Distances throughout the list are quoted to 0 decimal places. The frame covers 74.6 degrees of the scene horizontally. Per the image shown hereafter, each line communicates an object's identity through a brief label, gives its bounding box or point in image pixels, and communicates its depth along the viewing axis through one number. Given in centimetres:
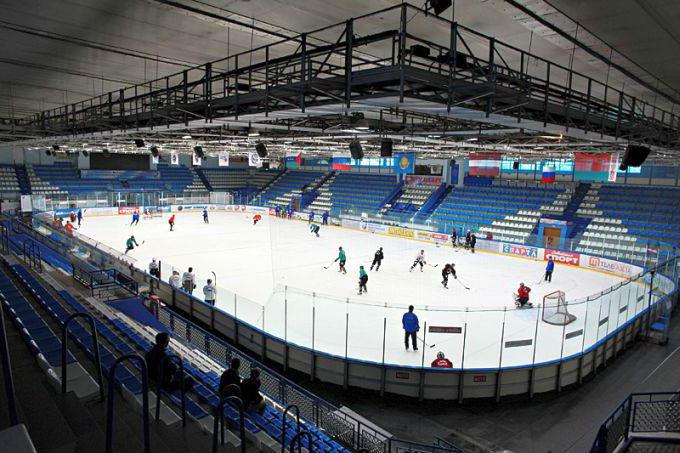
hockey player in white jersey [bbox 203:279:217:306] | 1435
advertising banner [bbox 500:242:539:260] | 2669
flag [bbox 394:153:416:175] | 2639
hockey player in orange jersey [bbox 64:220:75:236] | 2328
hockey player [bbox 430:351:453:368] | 1035
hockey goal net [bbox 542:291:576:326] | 1105
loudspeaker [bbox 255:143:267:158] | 1803
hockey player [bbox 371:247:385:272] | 2128
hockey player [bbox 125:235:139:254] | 2348
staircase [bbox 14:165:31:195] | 4408
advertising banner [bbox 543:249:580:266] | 2496
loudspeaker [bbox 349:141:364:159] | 1367
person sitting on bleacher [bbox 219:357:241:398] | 682
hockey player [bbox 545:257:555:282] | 2000
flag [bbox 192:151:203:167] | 2504
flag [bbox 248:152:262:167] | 2867
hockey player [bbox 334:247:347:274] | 2033
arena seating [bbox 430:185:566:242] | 3173
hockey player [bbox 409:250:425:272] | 2144
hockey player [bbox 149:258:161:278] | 1720
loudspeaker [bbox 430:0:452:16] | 617
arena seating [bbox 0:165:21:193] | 4307
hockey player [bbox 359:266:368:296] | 1705
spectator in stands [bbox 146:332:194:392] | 610
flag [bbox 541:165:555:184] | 3316
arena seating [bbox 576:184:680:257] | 2483
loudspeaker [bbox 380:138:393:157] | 1344
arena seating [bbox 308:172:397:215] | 4412
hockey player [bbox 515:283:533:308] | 1534
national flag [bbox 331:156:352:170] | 4119
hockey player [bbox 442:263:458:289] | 1861
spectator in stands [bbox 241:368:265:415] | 732
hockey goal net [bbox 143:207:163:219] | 4075
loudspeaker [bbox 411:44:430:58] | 731
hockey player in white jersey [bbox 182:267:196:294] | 1570
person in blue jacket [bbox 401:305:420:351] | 1130
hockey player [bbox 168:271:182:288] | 1609
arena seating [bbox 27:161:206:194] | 4575
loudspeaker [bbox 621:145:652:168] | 1322
